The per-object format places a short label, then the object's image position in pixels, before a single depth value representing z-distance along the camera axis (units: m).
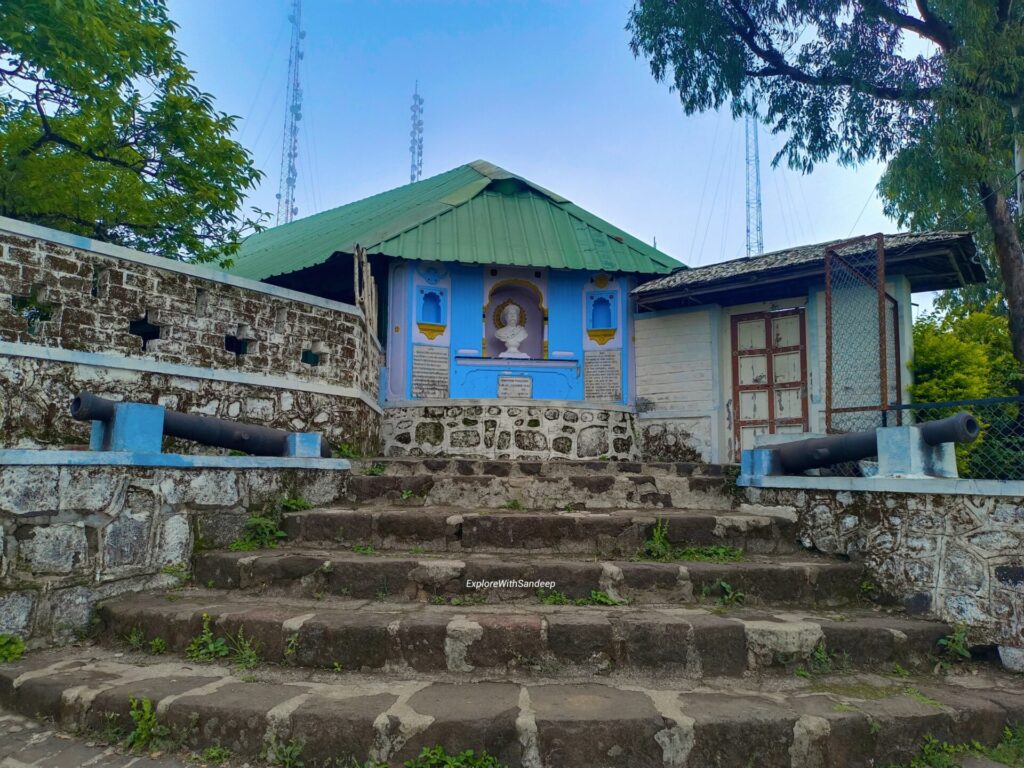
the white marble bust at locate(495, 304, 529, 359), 10.12
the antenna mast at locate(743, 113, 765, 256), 26.94
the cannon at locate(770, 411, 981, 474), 3.96
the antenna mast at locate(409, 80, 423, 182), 30.10
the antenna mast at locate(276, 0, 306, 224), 27.05
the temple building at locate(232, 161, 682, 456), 9.59
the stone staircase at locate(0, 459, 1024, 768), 2.79
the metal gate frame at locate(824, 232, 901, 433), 5.30
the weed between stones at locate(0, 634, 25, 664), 3.50
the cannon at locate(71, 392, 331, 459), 4.06
